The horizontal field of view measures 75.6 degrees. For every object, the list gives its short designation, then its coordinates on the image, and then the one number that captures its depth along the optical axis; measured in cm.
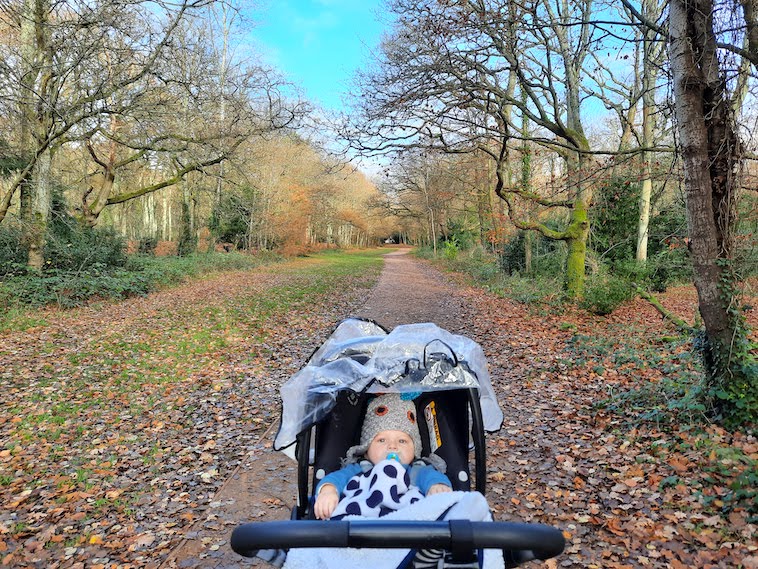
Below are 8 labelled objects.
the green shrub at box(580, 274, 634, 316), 1155
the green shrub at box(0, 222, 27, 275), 1325
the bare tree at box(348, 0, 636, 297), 958
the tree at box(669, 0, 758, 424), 475
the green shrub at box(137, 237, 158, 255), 2437
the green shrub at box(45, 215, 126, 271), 1453
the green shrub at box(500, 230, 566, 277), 1669
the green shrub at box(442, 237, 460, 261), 3261
